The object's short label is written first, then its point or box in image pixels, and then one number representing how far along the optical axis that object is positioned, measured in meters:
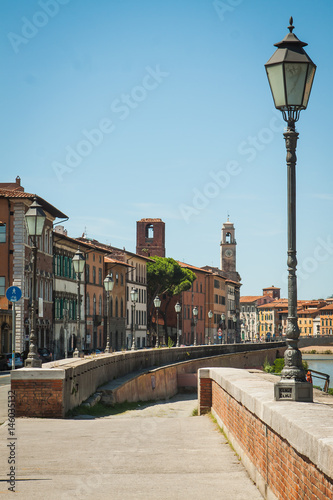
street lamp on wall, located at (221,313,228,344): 128.82
